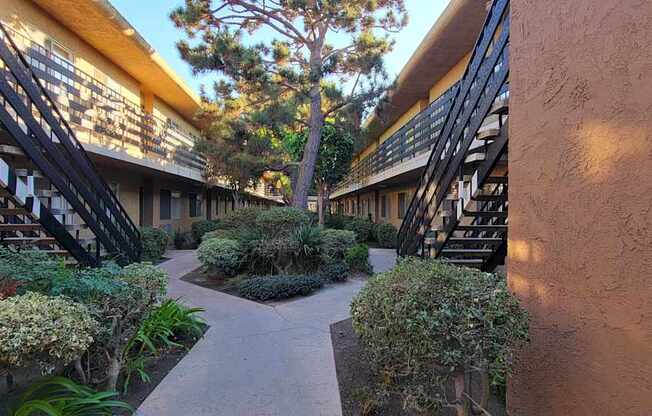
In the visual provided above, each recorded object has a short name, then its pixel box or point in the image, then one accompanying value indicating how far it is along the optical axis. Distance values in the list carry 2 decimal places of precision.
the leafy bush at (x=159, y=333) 3.59
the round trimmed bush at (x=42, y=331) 2.23
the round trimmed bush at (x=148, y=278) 3.68
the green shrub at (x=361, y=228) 17.43
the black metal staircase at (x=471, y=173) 4.12
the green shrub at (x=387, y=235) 15.59
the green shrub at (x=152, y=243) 11.01
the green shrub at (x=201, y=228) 17.14
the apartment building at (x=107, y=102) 6.91
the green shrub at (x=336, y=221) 19.24
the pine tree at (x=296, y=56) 10.48
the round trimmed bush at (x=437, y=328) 2.27
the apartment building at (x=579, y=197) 2.01
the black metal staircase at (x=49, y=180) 5.18
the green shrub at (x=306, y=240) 8.40
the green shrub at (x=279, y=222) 8.42
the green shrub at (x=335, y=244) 8.74
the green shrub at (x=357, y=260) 9.16
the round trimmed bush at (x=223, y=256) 8.51
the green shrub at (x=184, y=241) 16.42
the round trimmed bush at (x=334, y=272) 8.16
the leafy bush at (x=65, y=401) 2.58
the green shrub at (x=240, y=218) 10.31
